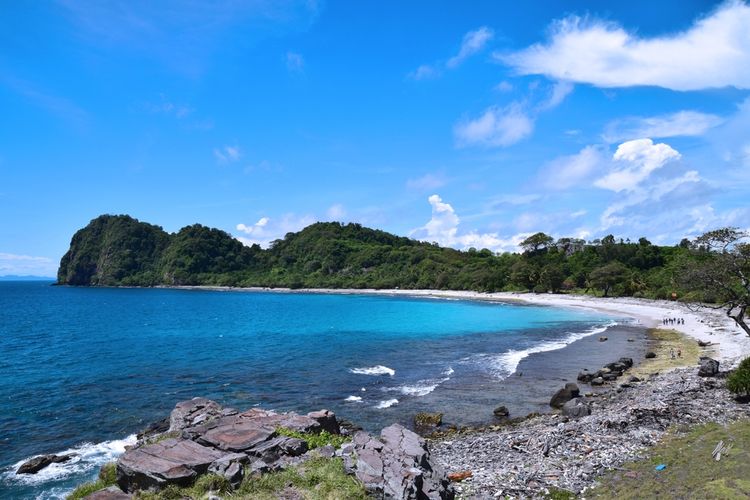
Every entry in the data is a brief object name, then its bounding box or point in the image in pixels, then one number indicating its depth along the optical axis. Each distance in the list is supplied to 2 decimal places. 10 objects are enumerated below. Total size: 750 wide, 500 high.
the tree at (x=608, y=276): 114.06
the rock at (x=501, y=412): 27.06
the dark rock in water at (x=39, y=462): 19.69
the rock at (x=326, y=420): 17.79
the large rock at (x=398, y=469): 12.23
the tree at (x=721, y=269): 30.55
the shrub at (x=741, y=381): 22.52
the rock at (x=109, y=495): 12.01
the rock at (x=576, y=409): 24.69
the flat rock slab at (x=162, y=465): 12.23
